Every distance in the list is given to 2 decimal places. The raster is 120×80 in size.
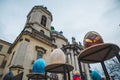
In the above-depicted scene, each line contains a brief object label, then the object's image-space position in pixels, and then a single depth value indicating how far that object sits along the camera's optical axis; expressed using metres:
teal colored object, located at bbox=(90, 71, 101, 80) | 7.53
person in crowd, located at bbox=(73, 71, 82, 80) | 10.38
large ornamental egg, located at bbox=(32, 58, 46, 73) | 7.90
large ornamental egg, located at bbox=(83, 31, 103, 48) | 4.16
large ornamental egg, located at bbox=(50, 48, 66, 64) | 4.75
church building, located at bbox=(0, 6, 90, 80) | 14.83
